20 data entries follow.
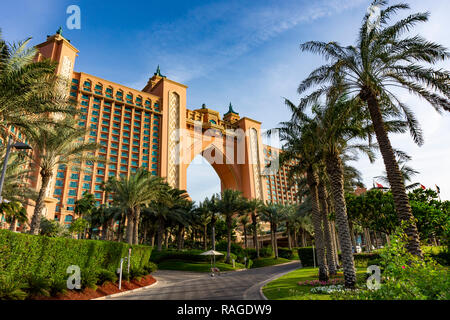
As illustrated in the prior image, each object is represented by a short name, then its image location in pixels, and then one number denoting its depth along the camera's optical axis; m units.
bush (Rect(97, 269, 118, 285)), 15.70
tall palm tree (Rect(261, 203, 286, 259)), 50.78
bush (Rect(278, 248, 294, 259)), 54.53
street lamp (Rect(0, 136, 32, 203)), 12.68
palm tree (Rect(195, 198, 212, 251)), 45.37
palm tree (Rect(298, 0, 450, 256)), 12.36
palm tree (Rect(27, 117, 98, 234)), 18.30
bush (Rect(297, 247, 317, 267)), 33.69
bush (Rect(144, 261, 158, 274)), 24.24
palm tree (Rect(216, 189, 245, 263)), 41.62
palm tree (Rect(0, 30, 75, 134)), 13.09
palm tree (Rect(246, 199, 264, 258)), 48.53
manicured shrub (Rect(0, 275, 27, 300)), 9.51
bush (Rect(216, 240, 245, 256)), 48.44
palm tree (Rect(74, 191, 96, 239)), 44.84
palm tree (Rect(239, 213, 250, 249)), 55.37
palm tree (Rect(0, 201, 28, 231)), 22.60
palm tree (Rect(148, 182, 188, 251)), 39.91
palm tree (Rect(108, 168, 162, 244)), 28.19
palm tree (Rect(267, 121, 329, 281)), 18.75
